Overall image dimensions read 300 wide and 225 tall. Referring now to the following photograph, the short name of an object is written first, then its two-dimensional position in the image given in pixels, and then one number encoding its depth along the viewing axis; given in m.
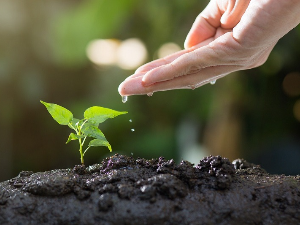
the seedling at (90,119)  0.48
